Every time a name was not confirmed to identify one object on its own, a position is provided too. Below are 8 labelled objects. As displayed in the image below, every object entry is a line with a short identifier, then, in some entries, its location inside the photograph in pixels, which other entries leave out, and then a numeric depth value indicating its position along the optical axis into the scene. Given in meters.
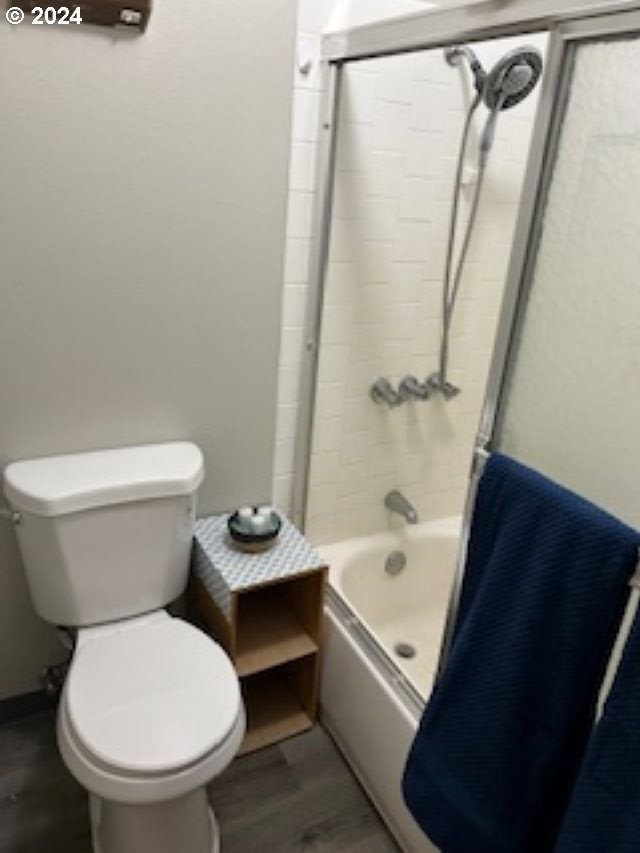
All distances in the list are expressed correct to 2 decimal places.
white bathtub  1.47
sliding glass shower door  0.89
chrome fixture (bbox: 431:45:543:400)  1.41
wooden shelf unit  1.65
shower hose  1.72
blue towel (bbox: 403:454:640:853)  0.90
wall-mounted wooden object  1.18
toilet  1.17
